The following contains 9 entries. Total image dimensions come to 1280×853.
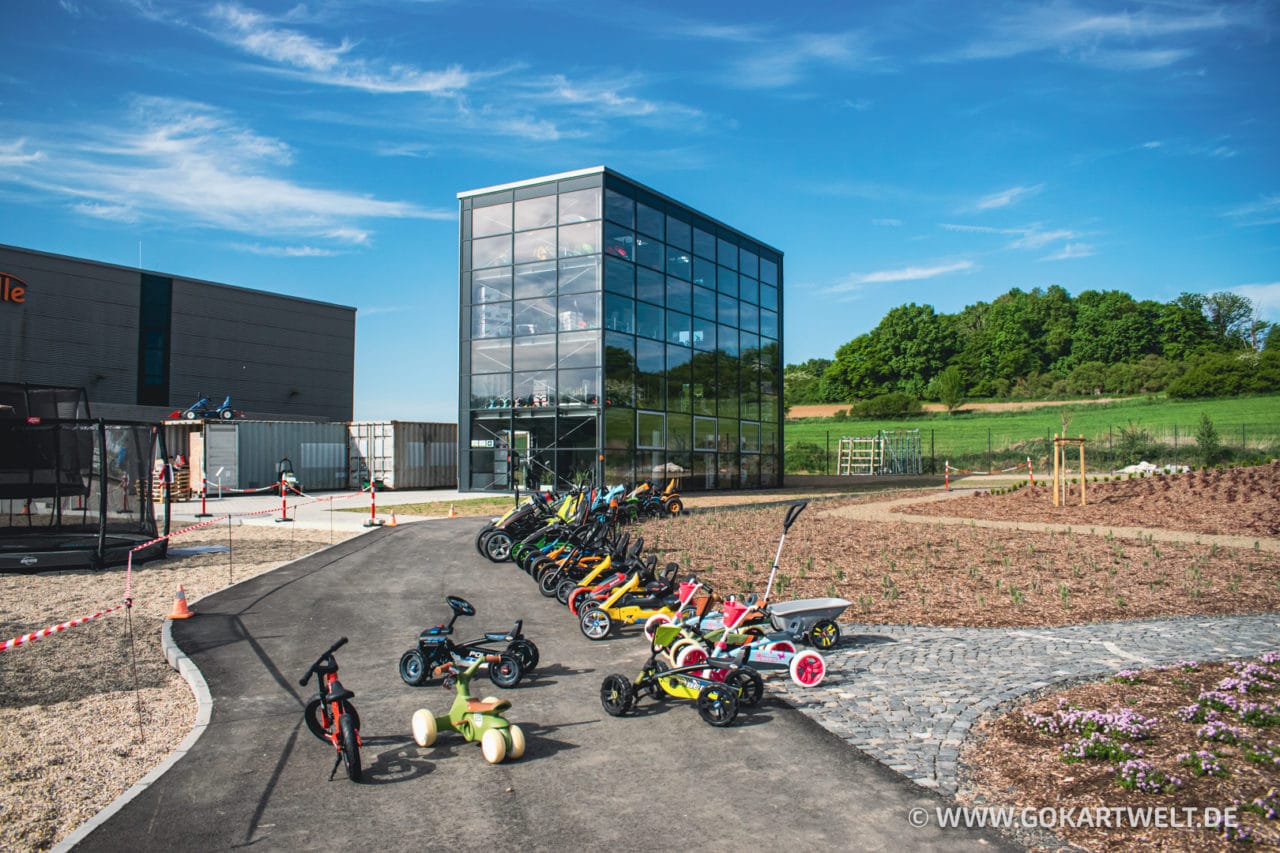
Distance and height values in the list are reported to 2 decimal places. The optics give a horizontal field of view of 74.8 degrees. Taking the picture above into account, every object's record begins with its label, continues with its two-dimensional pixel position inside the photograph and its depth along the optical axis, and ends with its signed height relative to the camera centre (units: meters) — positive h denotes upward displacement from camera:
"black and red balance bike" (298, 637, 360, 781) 5.17 -1.80
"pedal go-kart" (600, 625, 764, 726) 6.15 -1.88
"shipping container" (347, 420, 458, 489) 35.88 -0.54
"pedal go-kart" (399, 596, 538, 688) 7.18 -1.85
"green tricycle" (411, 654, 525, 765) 5.49 -1.92
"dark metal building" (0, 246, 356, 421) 39.94 +5.40
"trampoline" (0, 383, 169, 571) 13.55 -0.62
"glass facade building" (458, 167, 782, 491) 30.09 +4.03
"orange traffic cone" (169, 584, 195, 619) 9.91 -1.99
